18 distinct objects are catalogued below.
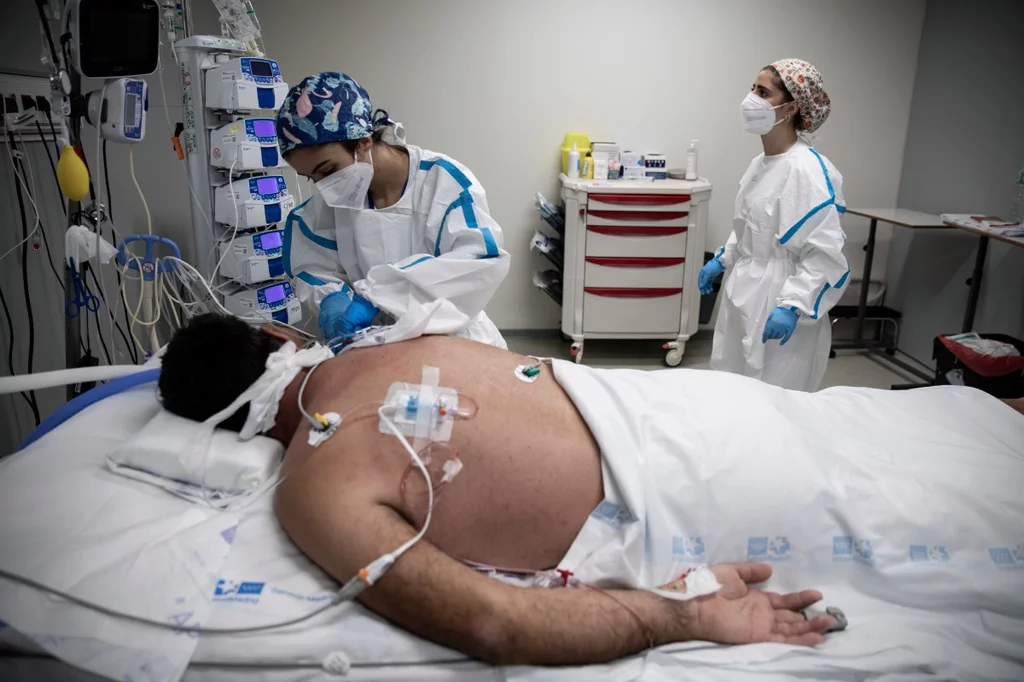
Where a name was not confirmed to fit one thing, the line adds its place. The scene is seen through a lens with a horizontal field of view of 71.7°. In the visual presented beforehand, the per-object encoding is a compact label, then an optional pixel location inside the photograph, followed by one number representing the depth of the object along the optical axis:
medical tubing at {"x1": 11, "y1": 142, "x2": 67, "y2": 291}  2.02
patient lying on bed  1.07
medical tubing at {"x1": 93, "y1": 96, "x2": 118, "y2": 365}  2.38
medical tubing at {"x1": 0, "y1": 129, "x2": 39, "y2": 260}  1.90
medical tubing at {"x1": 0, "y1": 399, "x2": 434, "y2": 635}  1.05
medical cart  3.53
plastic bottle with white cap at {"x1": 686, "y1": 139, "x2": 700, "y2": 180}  3.71
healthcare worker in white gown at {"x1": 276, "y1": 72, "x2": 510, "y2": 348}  1.67
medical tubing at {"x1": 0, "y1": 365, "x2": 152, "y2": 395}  1.29
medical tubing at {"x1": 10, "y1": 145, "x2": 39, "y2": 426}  2.01
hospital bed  1.05
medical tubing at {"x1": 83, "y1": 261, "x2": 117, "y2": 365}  2.26
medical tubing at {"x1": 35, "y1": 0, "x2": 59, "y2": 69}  1.56
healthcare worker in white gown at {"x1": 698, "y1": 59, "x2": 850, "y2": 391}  2.32
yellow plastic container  3.81
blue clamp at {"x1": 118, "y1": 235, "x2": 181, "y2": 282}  2.10
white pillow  1.34
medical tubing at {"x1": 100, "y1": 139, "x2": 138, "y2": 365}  2.45
